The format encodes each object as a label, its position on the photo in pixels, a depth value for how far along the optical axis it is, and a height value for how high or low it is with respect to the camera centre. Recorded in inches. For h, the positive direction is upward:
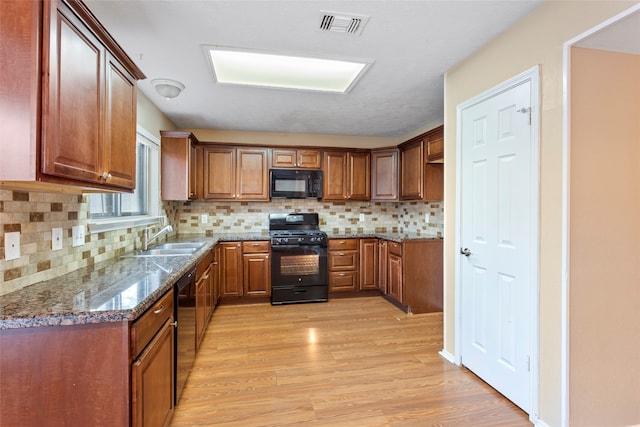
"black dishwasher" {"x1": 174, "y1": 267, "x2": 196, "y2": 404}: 70.0 -29.7
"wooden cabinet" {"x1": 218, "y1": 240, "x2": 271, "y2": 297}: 147.6 -27.7
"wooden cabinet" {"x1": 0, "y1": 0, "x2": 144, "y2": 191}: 40.1 +17.4
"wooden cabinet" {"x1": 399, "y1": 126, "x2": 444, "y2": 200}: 140.4 +18.6
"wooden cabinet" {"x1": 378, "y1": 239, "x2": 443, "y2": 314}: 138.3 -28.7
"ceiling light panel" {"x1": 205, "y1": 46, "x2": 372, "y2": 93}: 97.2 +49.0
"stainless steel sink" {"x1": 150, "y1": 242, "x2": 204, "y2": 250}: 116.6 -13.0
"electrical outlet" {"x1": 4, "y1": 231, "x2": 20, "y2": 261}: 51.6 -5.9
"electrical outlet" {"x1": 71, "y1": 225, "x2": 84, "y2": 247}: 69.9 -5.5
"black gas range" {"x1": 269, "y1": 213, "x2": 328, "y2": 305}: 150.4 -27.2
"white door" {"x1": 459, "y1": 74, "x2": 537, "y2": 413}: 69.4 -6.6
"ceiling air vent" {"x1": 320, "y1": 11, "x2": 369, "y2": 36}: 67.4 +44.2
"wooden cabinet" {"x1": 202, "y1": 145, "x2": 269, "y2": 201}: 157.5 +20.8
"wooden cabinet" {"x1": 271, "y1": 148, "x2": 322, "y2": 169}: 163.3 +29.8
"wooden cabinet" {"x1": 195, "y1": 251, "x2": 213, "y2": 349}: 94.5 -28.3
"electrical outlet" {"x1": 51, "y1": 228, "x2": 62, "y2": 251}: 63.2 -5.8
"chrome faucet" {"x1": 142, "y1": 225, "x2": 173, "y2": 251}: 104.8 -9.2
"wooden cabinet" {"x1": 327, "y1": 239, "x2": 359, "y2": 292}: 159.8 -27.3
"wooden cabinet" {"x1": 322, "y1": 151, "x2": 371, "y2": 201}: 169.2 +21.7
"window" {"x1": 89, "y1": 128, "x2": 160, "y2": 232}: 84.6 +3.6
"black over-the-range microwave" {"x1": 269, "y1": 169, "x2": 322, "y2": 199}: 162.2 +16.4
